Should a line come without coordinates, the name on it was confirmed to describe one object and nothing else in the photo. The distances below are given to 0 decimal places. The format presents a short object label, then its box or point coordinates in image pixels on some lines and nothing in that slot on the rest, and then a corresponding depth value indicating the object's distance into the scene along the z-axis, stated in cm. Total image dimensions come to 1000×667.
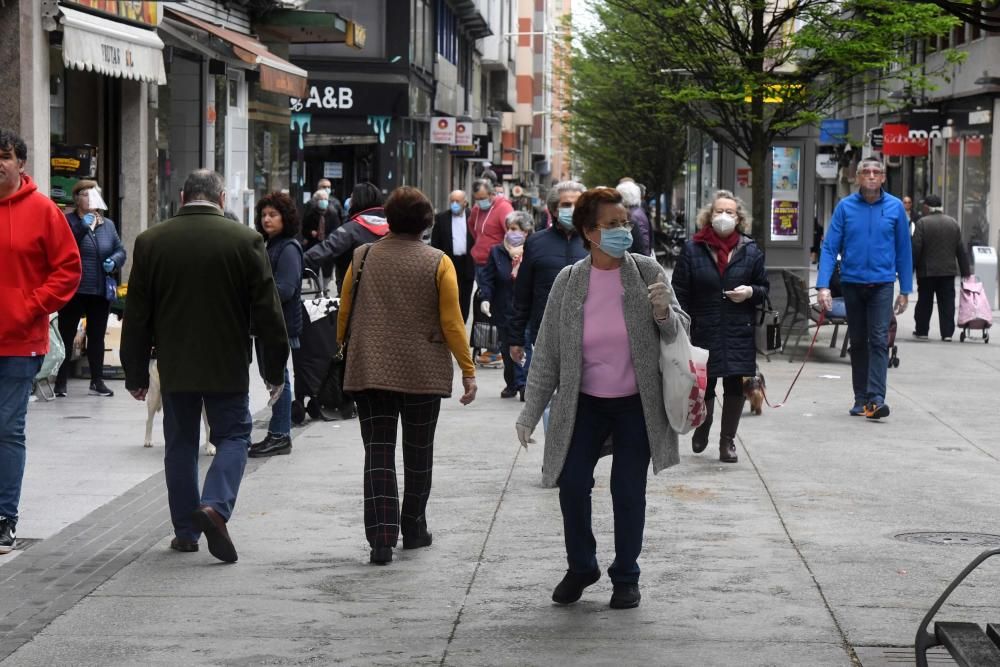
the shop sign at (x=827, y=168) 5805
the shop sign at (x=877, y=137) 4494
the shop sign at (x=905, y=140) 4150
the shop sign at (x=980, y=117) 3909
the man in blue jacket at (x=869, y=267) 1278
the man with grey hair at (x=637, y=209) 1408
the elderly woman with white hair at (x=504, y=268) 1523
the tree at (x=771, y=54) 2012
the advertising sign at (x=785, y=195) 2438
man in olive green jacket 752
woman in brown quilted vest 763
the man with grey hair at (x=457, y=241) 1902
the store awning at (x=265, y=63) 2006
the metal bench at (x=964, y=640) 462
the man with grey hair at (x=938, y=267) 2112
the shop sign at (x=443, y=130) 4541
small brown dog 1216
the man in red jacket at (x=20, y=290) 768
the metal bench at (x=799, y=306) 1858
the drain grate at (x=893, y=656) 576
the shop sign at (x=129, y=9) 1636
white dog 1078
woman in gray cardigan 660
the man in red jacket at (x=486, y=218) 1836
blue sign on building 5668
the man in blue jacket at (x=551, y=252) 1081
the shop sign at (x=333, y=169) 4003
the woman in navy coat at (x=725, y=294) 1058
